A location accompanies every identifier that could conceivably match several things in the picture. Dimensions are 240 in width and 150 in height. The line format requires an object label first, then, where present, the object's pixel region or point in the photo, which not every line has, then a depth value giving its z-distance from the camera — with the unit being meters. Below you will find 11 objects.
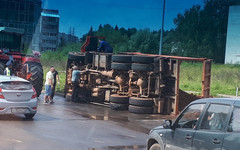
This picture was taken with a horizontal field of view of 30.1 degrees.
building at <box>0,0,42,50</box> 86.99
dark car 7.07
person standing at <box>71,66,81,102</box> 22.03
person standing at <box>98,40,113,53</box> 22.92
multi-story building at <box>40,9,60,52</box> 120.57
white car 14.35
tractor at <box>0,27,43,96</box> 20.72
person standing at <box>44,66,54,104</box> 20.56
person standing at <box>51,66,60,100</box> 20.98
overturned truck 18.53
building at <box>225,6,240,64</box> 65.62
